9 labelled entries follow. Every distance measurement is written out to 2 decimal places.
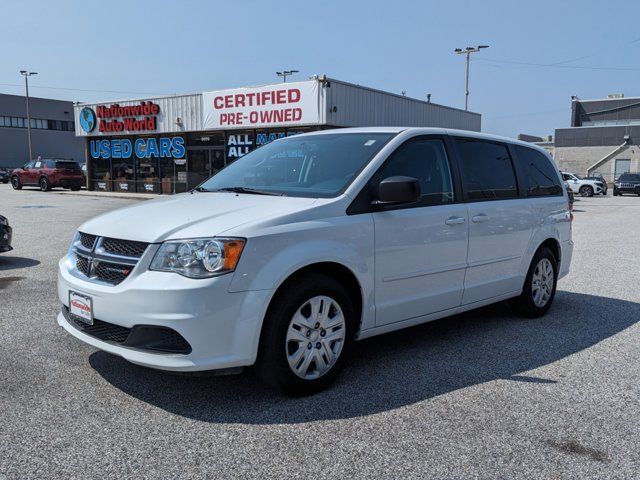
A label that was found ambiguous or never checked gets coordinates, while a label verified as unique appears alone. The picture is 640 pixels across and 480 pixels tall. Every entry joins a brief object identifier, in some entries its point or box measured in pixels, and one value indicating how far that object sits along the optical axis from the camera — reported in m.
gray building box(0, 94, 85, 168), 60.28
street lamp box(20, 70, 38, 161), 54.62
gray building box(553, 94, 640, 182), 57.53
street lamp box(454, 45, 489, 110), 40.62
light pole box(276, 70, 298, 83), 56.02
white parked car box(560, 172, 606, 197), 36.16
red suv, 31.59
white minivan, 3.47
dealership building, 23.69
